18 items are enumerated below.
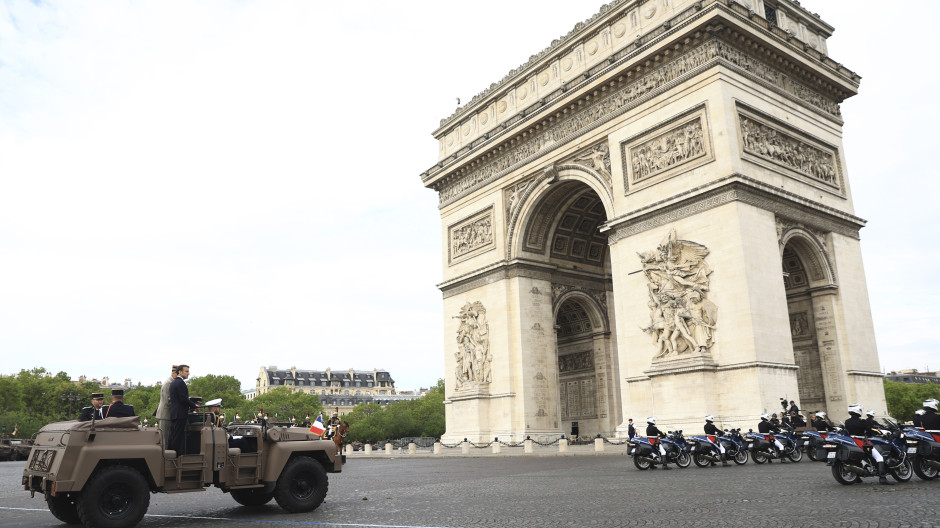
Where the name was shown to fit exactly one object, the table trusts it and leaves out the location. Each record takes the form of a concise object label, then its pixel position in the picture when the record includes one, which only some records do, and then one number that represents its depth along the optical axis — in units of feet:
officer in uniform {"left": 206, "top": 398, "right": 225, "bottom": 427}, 28.20
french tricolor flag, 31.91
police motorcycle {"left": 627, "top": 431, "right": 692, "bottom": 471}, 51.24
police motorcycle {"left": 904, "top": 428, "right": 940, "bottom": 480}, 34.30
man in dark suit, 28.14
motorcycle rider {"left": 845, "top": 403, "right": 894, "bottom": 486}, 33.19
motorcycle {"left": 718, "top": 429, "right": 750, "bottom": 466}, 53.26
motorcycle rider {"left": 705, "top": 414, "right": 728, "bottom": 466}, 54.56
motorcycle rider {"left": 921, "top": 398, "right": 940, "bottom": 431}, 35.06
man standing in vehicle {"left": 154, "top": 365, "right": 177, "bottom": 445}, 28.25
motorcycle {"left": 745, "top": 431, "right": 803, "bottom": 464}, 52.75
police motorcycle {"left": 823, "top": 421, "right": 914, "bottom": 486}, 33.32
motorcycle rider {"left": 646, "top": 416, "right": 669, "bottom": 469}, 53.36
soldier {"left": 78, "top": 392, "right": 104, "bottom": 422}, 30.58
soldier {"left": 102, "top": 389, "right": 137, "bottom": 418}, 29.78
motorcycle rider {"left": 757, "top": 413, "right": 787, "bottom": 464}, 53.72
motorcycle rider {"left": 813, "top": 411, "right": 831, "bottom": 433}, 48.47
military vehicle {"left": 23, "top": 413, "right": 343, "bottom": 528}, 25.18
